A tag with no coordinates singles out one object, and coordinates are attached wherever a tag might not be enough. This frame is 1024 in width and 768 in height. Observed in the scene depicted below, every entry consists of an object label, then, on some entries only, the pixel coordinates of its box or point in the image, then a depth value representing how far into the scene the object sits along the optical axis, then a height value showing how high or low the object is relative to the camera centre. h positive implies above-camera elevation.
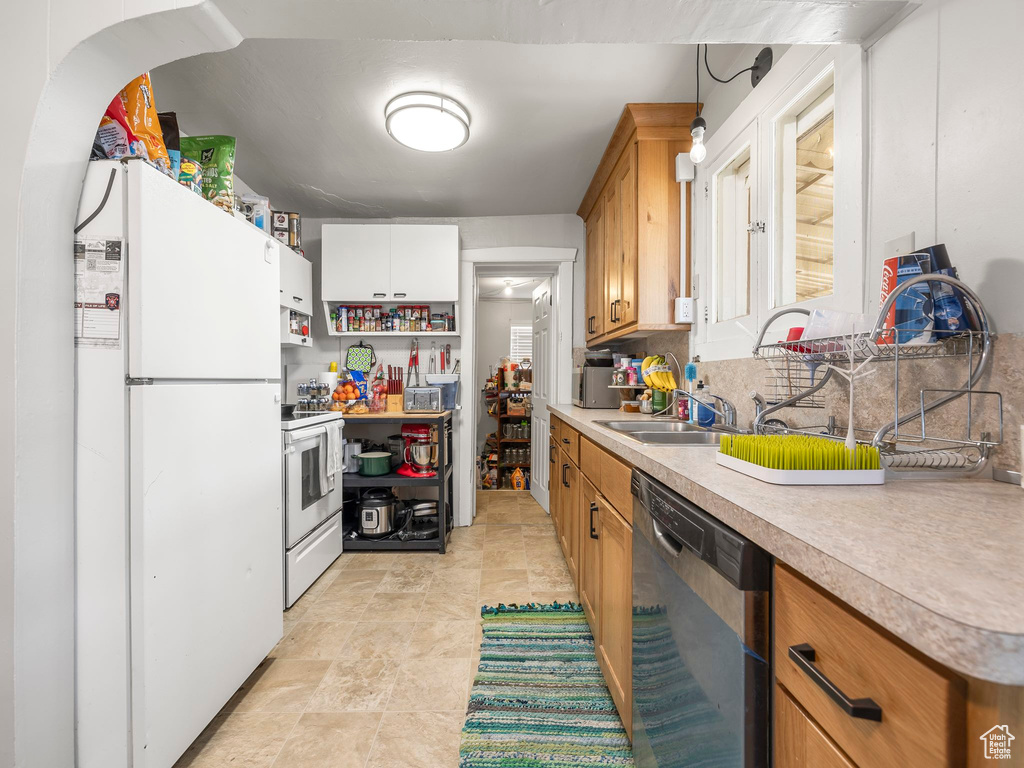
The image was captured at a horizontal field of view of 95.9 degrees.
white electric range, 2.23 -0.65
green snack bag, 1.60 +0.74
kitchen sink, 1.76 -0.21
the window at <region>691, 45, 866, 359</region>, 1.26 +0.63
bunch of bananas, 2.47 -0.01
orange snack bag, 1.24 +0.71
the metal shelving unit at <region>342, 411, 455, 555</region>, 2.96 -0.68
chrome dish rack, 0.86 -0.03
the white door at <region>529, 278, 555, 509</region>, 3.93 -0.07
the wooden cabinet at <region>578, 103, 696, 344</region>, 2.23 +0.84
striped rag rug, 1.36 -1.10
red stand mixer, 3.06 -0.49
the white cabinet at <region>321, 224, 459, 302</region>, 3.35 +0.83
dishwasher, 0.65 -0.45
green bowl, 3.04 -0.57
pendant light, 1.64 +1.11
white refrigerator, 1.11 -0.24
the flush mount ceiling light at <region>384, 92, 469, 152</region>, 2.15 +1.22
